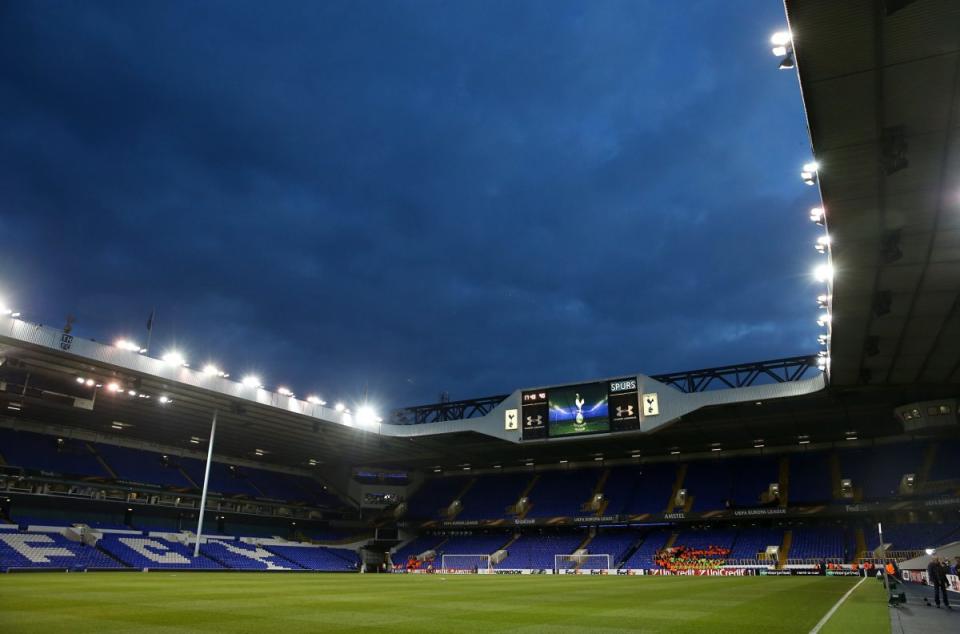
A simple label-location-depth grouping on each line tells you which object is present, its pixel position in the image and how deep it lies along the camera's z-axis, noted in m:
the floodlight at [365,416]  49.91
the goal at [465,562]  54.22
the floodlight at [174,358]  35.72
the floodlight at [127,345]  33.53
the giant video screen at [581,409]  43.00
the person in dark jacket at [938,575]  14.96
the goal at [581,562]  49.94
